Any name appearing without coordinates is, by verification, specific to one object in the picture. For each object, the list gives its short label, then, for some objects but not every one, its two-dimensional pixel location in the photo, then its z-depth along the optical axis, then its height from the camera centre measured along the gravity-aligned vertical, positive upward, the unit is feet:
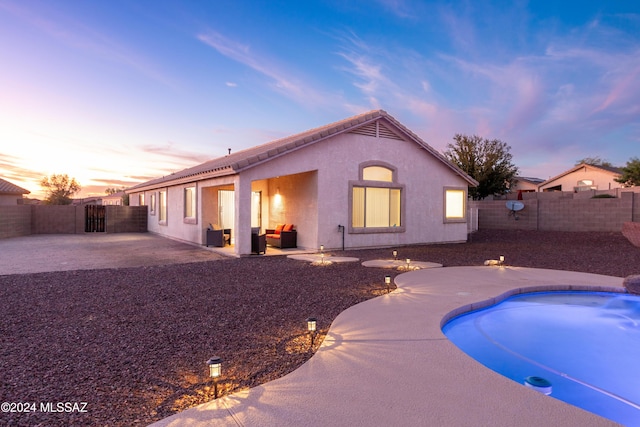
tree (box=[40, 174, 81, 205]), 183.02 +11.44
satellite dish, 73.72 +0.98
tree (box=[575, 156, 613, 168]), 206.69 +28.77
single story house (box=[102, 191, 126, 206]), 128.08 +3.77
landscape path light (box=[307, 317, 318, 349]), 13.58 -4.35
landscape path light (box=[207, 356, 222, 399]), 9.55 -4.29
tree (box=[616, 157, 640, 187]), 104.04 +10.86
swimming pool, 12.23 -6.14
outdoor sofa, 45.88 -3.66
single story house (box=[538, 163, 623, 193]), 117.70 +10.83
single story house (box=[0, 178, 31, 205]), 87.86 +3.79
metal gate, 76.07 -2.10
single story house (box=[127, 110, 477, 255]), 40.86 +2.32
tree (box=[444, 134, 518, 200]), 101.71 +13.16
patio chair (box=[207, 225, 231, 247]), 45.91 -3.62
